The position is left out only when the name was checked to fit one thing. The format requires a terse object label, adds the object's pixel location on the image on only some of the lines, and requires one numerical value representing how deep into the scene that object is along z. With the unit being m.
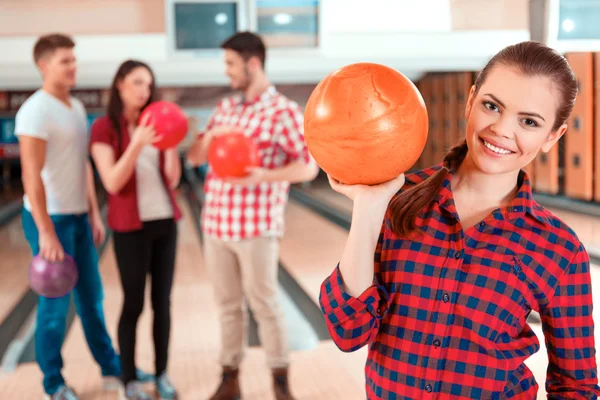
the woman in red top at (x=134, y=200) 2.12
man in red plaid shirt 2.17
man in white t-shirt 2.08
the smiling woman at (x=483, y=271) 0.89
